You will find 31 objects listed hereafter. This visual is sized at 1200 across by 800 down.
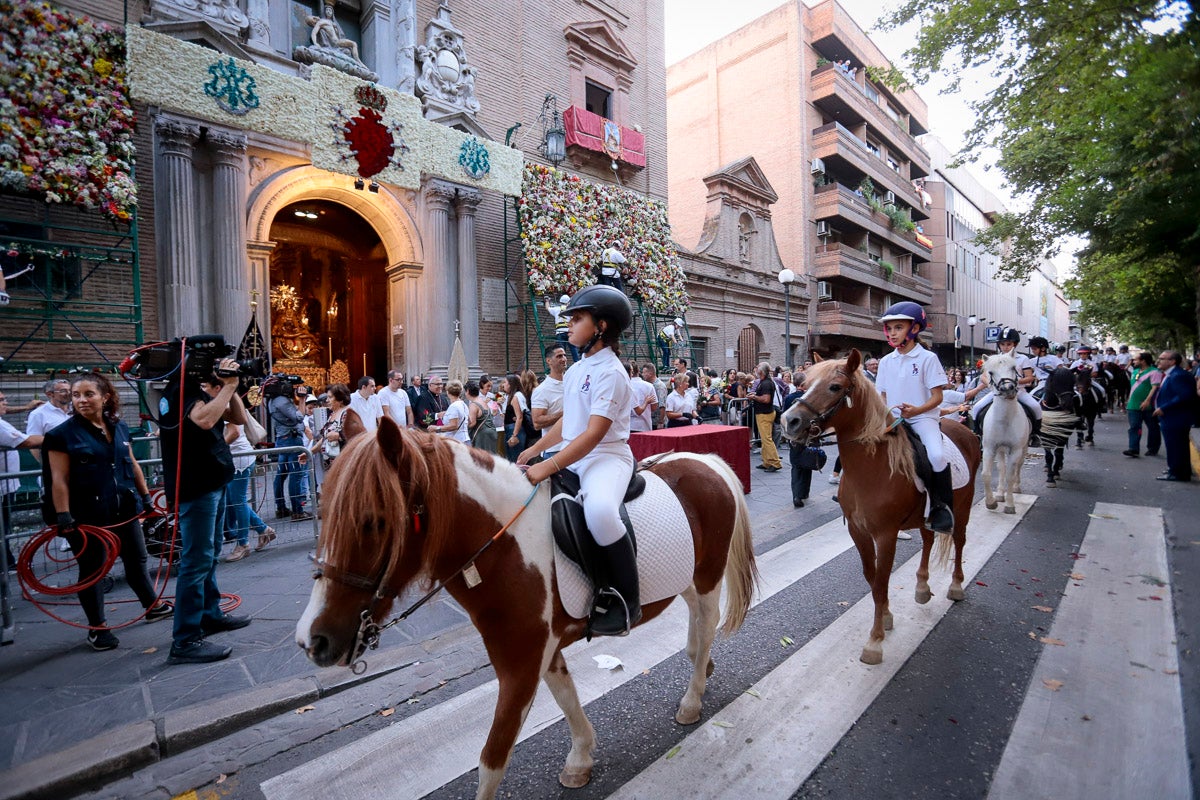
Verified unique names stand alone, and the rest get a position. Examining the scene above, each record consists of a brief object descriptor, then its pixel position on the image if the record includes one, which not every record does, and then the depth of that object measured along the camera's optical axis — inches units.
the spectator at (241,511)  233.6
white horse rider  294.7
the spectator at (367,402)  294.5
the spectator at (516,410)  326.3
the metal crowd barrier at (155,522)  161.3
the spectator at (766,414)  411.8
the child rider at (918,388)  158.7
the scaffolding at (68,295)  334.6
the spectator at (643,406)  289.8
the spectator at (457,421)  315.0
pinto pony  70.4
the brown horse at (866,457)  145.7
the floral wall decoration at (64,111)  309.7
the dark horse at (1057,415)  337.7
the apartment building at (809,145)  1080.2
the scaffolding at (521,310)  587.3
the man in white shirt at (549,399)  246.5
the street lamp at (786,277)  617.3
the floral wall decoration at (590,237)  563.8
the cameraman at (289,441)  268.8
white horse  282.0
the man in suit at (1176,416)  352.2
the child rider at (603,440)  90.7
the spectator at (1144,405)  450.6
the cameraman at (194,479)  144.9
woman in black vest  156.1
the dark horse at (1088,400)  476.1
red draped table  274.7
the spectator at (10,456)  180.2
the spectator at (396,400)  338.6
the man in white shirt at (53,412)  236.5
